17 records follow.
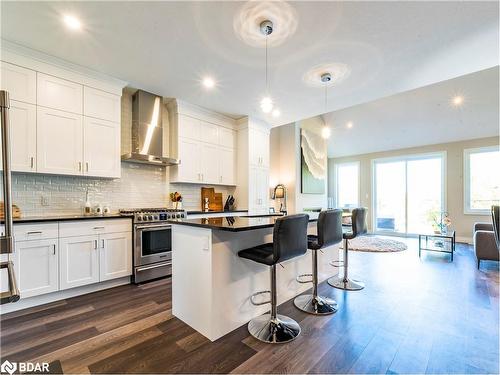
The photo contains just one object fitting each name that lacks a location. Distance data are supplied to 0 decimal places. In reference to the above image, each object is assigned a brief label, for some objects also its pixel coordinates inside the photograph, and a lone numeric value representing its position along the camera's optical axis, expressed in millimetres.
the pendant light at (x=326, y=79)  3113
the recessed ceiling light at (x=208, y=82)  3262
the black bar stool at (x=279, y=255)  1796
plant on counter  3998
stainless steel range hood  3621
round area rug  5105
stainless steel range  3168
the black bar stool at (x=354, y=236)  2934
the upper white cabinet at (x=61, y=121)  2588
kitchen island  1904
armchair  3717
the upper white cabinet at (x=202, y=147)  4059
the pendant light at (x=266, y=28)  2194
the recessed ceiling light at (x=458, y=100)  4959
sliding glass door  6555
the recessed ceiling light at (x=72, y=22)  2151
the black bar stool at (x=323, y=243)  2297
